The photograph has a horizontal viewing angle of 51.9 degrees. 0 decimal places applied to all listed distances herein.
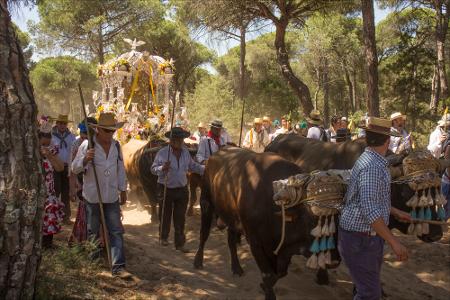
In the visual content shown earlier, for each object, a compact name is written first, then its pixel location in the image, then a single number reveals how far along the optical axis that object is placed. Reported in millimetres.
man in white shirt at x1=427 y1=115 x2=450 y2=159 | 8305
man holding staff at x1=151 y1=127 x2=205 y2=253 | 7129
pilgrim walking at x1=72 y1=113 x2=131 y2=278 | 5332
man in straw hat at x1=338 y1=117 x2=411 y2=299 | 3551
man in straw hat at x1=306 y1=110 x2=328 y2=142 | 9555
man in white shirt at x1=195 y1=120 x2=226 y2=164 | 8148
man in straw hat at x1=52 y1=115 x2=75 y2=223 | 7973
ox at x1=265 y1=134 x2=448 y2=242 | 4871
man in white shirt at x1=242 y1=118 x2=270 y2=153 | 11875
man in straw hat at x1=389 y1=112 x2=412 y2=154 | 8239
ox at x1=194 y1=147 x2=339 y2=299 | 4586
